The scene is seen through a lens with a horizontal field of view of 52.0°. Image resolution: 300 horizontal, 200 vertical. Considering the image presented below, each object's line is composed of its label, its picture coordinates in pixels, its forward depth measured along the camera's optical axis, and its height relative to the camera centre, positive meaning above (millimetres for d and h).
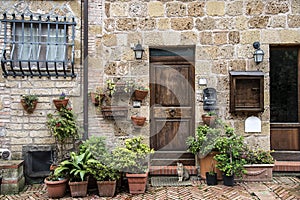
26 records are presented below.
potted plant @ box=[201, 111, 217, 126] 5445 -183
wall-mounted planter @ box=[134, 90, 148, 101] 5516 +239
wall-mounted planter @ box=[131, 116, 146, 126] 5546 -230
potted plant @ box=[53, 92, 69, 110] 5391 +93
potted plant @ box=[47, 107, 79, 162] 5289 -347
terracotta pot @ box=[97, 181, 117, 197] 4750 -1253
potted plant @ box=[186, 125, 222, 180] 5246 -655
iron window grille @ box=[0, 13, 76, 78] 5418 +1108
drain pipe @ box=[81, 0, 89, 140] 5598 +473
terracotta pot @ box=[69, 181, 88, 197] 4746 -1261
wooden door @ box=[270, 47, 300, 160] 5730 +133
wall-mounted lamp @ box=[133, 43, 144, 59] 5566 +1035
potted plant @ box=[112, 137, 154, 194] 4844 -945
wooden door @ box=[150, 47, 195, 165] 5797 +65
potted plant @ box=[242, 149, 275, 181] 5280 -1016
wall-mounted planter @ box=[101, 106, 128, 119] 5520 -70
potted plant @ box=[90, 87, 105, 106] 5504 +180
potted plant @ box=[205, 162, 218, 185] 5156 -1182
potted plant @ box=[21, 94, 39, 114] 5395 +81
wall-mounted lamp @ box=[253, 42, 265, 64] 5445 +957
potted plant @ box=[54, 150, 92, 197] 4750 -995
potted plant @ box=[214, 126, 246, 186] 4992 -834
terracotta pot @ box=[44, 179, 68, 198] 4723 -1257
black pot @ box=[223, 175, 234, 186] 5086 -1199
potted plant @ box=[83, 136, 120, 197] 4762 -999
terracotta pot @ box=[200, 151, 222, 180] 5301 -977
